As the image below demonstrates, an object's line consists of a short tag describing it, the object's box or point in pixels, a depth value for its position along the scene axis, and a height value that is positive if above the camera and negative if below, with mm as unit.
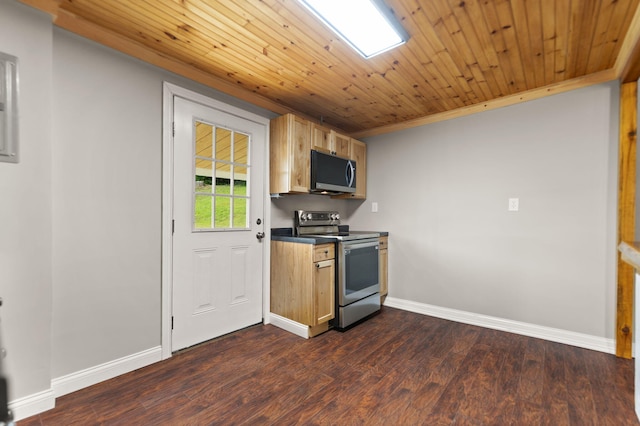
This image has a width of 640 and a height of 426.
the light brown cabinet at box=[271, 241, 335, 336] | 2641 -709
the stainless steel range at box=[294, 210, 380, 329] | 2842 -580
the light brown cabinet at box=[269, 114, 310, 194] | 2852 +562
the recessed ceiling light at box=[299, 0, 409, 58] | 1613 +1148
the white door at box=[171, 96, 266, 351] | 2348 -118
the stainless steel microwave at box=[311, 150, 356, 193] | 3035 +418
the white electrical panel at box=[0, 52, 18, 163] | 1513 +529
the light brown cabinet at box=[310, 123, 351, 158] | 3086 +790
